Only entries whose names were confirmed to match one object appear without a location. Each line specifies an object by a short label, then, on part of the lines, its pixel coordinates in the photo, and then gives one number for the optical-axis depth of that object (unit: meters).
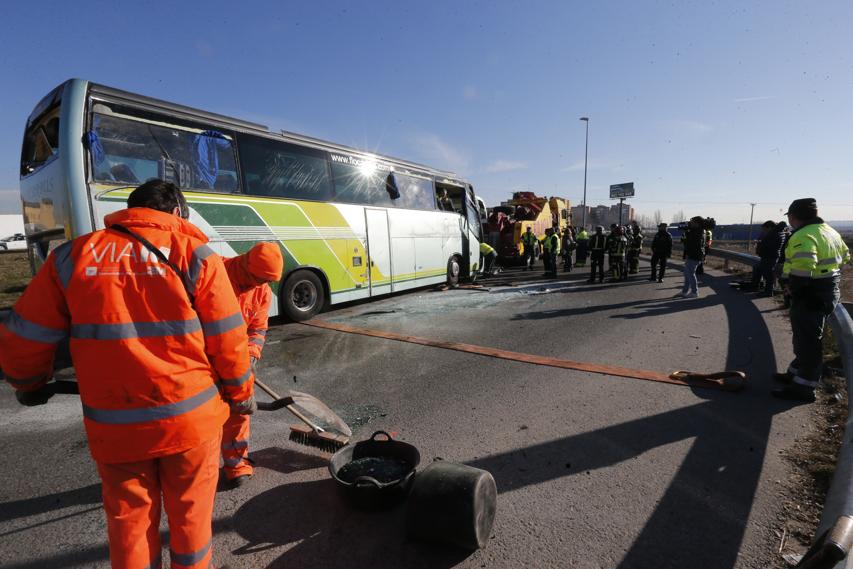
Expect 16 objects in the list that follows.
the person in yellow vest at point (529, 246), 16.92
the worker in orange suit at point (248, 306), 2.32
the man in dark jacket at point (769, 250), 8.91
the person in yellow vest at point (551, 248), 12.79
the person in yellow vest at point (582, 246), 17.17
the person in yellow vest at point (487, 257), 13.47
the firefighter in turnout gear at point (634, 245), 12.77
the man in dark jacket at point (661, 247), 11.32
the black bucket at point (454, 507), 1.96
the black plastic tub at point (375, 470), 2.27
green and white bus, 4.73
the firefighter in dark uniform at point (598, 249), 11.81
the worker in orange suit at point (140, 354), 1.45
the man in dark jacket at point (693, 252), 9.24
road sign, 53.47
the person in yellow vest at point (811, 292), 3.74
